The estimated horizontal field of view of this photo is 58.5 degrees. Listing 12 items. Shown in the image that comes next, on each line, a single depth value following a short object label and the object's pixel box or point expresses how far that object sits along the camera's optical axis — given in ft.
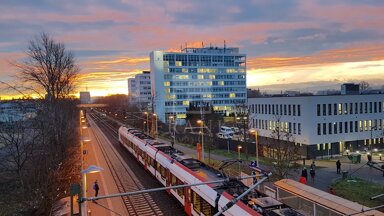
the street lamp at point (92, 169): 48.17
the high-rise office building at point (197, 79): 390.42
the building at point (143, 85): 562.25
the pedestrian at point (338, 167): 109.81
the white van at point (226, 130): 211.94
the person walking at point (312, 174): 98.85
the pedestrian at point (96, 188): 81.87
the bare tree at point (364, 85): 441.68
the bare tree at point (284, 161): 88.02
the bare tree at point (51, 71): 109.19
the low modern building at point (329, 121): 154.92
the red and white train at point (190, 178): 48.34
